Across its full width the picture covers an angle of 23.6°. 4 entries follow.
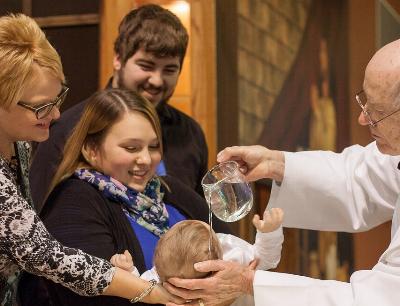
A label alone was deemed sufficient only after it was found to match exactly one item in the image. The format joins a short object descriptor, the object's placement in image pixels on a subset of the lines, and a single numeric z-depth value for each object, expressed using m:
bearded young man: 3.51
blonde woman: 2.36
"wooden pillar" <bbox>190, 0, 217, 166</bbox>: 4.84
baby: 2.55
